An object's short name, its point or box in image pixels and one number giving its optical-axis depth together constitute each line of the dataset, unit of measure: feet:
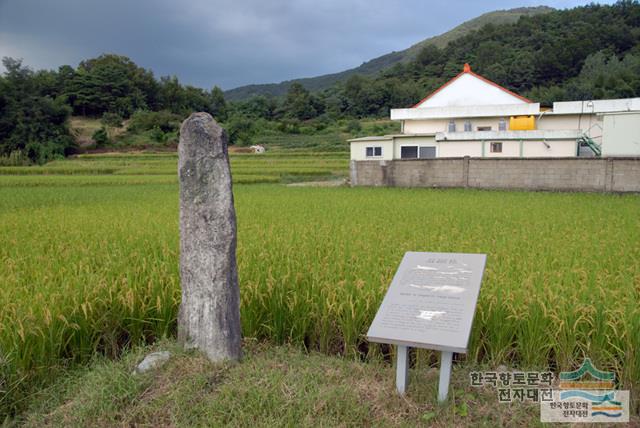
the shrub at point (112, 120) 178.60
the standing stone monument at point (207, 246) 10.75
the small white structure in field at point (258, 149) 141.93
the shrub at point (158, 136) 160.45
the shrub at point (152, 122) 173.78
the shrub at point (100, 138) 156.04
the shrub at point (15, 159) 127.69
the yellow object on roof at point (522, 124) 69.82
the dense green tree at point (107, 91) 193.06
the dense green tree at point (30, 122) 136.98
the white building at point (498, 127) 57.88
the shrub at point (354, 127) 175.37
